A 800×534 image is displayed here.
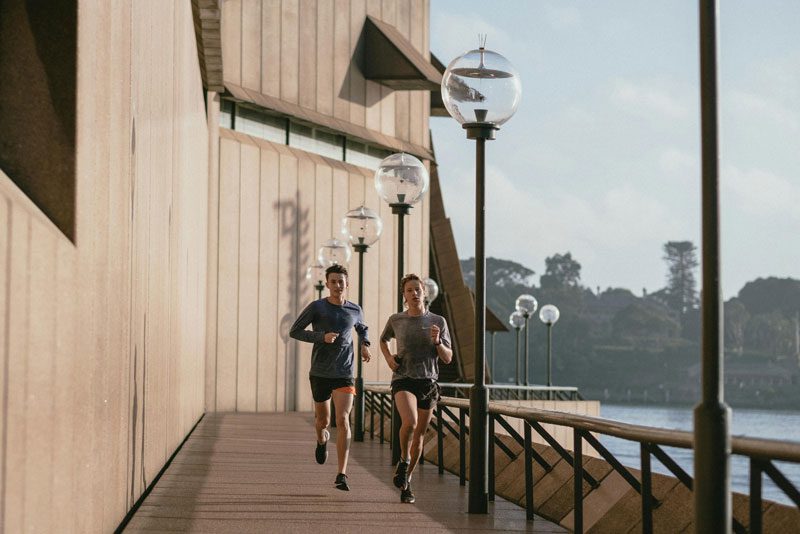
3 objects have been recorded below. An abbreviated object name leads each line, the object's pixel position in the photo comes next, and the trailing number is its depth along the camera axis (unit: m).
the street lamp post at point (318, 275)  25.77
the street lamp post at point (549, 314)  37.81
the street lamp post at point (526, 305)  37.19
